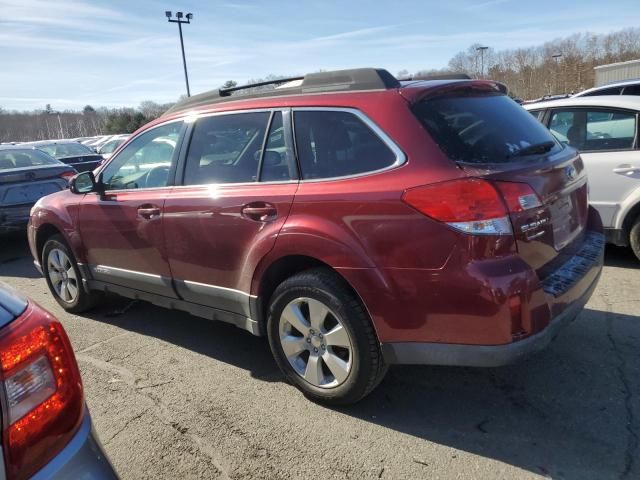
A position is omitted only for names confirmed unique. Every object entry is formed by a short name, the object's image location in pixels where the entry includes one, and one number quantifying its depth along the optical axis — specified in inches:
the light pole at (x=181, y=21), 1304.1
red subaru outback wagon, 96.2
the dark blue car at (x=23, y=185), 289.0
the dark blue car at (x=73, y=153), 516.4
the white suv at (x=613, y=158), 195.2
